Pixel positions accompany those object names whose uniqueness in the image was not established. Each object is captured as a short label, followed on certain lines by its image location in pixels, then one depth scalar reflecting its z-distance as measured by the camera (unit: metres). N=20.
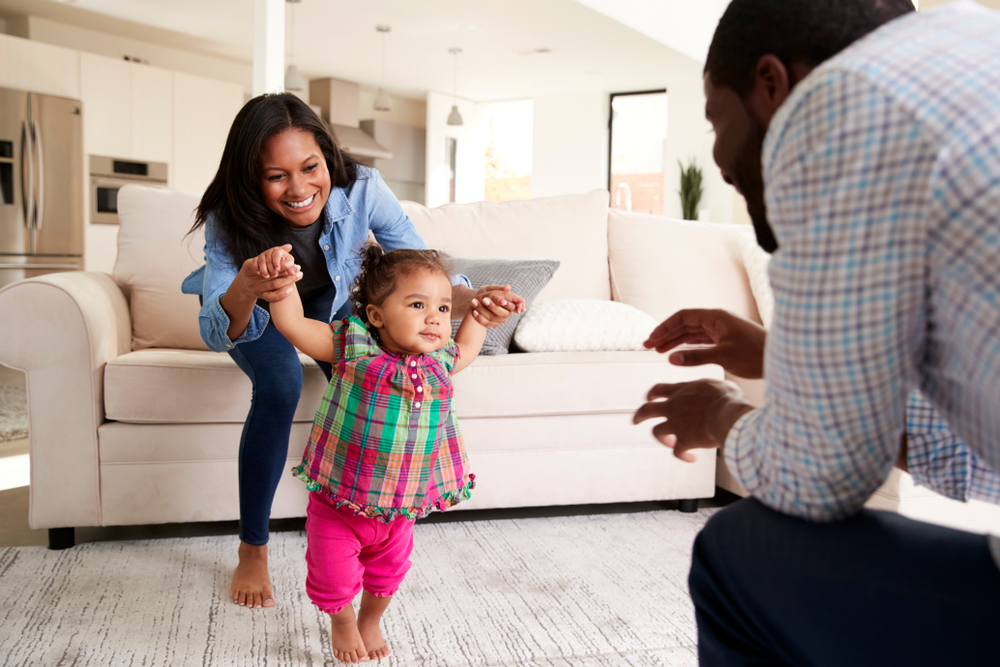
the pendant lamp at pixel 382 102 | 6.59
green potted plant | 7.12
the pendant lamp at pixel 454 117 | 7.21
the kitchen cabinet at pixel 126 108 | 5.63
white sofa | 1.82
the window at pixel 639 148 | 8.09
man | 0.51
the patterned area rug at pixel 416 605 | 1.38
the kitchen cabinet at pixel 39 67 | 5.14
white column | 3.76
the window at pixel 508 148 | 9.29
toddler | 1.34
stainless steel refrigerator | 5.10
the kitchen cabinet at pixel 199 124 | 6.20
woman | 1.49
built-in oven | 5.66
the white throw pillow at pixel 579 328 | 2.20
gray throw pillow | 2.22
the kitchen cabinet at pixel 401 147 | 8.00
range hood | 7.49
